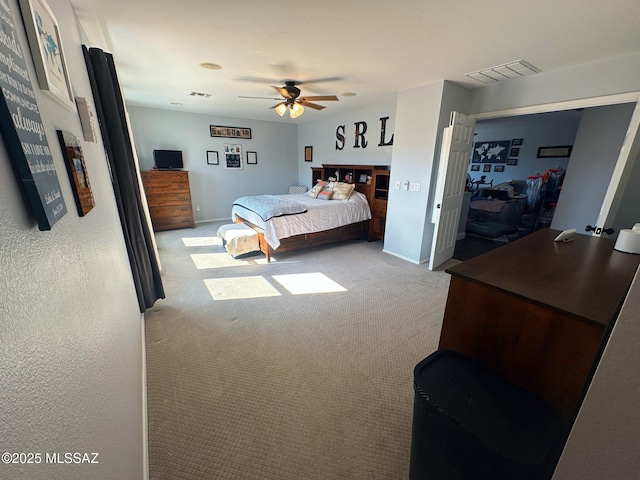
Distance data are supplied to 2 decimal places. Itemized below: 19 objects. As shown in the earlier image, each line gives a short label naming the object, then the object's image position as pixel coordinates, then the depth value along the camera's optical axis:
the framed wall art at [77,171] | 0.93
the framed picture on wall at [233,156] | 5.91
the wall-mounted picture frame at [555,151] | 6.26
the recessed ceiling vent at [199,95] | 3.87
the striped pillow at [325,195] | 4.88
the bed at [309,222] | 3.80
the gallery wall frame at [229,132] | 5.63
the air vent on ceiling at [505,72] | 2.54
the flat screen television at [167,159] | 5.06
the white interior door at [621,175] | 2.19
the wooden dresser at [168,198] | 4.93
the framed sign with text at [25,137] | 0.47
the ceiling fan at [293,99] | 3.14
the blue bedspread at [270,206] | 3.78
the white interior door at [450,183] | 3.17
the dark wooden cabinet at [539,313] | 1.00
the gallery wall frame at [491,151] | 7.44
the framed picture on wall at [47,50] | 0.75
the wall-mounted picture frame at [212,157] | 5.70
